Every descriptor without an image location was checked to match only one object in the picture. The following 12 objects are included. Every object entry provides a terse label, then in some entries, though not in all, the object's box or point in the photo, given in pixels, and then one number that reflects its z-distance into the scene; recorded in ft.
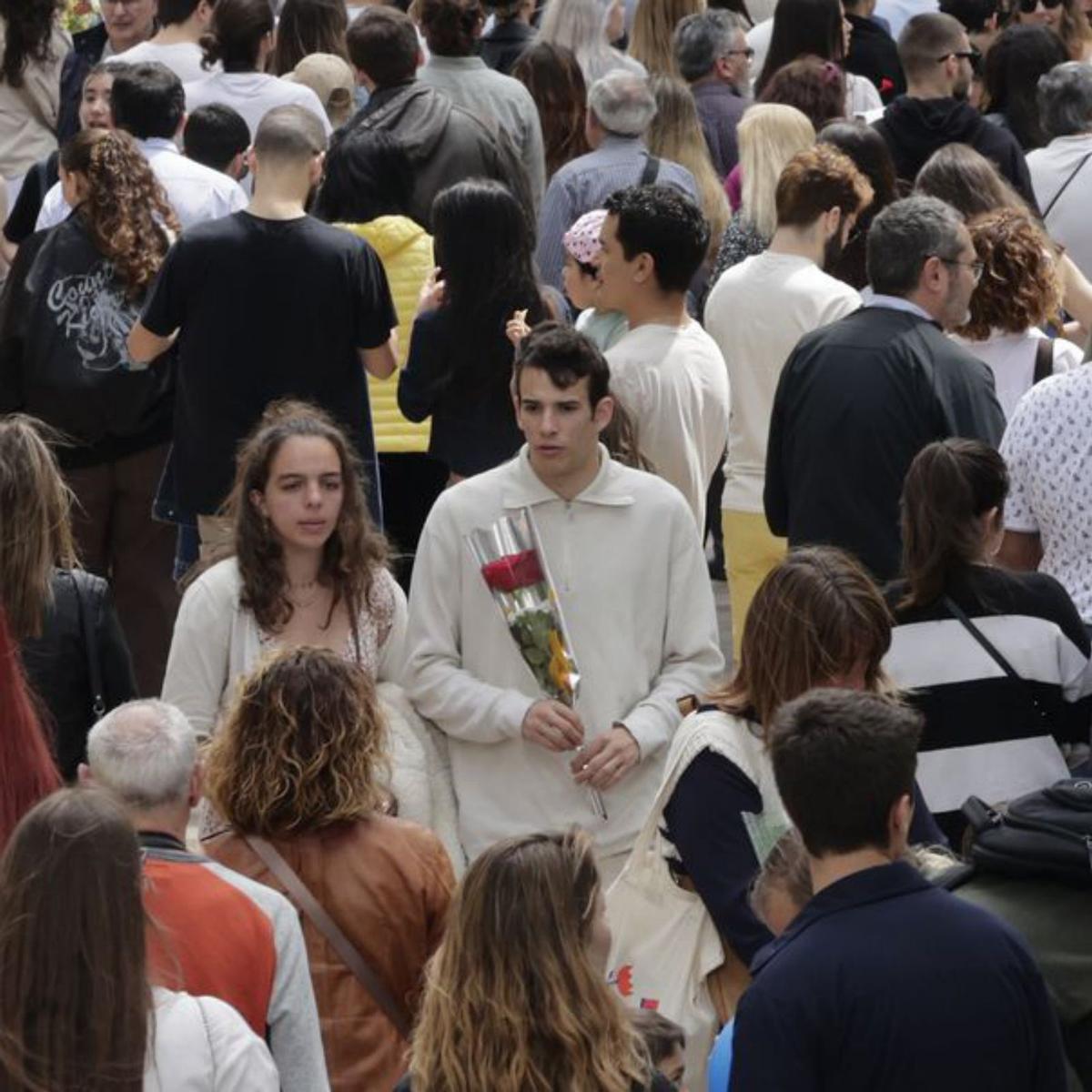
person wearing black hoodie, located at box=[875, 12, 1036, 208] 71.41
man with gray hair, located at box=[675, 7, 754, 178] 79.46
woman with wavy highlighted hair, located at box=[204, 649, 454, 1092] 34.71
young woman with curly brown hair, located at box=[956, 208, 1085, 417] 54.19
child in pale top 53.67
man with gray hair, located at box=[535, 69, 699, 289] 67.41
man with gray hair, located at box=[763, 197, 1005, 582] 49.03
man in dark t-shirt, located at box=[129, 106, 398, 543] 55.52
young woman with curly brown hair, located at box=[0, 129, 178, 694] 58.44
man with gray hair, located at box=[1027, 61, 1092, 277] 69.00
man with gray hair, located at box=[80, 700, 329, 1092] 31.07
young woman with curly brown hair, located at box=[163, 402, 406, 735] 42.91
